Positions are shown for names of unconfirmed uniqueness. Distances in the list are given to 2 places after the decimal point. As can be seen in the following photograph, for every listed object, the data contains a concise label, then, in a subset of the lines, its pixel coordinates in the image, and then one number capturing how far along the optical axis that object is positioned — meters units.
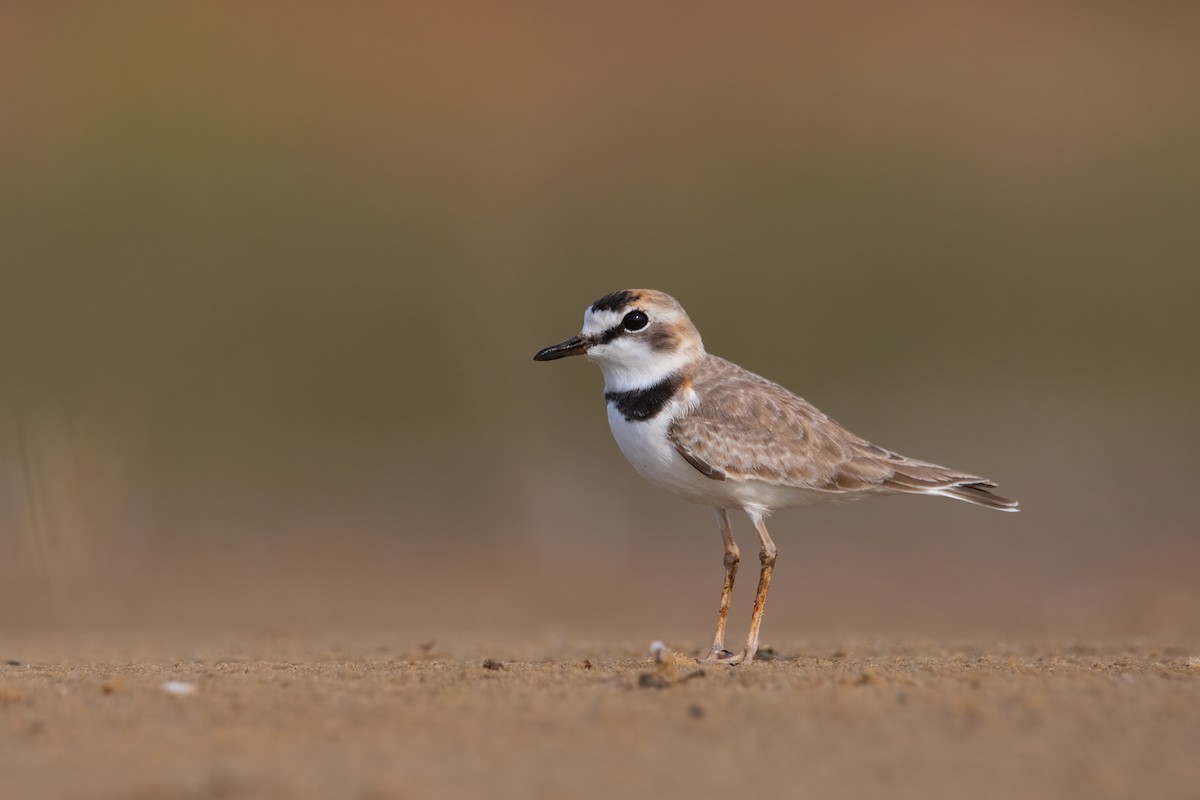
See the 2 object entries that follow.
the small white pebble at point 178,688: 9.06
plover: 12.16
